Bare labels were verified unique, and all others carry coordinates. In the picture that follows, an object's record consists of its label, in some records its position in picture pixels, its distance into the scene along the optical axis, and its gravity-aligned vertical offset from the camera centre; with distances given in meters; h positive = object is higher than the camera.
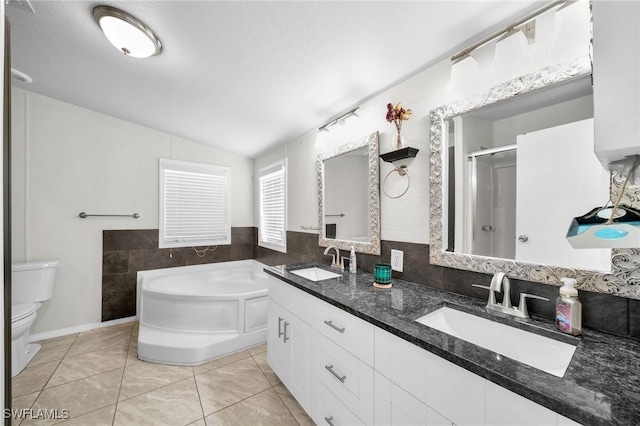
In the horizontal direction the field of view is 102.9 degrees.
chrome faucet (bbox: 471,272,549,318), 1.08 -0.39
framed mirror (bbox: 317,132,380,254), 1.91 +0.13
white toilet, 2.09 -0.78
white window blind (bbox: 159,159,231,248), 3.30 +0.12
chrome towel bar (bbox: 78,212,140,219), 2.80 -0.02
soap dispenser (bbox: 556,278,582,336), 0.91 -0.36
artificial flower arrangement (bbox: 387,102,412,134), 1.64 +0.63
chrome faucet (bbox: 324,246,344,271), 2.12 -0.42
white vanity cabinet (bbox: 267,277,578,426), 0.75 -0.67
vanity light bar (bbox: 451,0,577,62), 1.04 +0.83
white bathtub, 2.28 -1.10
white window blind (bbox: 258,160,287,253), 3.13 +0.08
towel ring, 1.68 +0.26
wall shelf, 1.60 +0.37
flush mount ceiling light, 1.46 +1.10
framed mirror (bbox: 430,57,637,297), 1.00 +0.14
